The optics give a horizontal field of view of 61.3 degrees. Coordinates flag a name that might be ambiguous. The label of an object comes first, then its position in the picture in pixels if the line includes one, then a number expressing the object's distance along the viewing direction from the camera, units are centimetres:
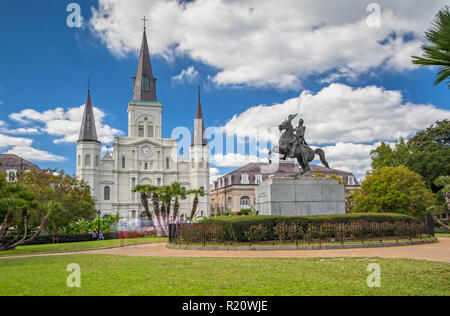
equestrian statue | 1778
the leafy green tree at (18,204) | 1551
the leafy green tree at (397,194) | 3716
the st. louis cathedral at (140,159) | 6569
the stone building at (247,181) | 7388
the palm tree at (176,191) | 3272
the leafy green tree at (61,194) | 3153
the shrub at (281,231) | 1494
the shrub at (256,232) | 1487
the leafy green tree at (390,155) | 5084
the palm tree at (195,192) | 3502
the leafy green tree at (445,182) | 1638
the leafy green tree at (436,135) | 4816
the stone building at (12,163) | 6512
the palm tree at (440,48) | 546
